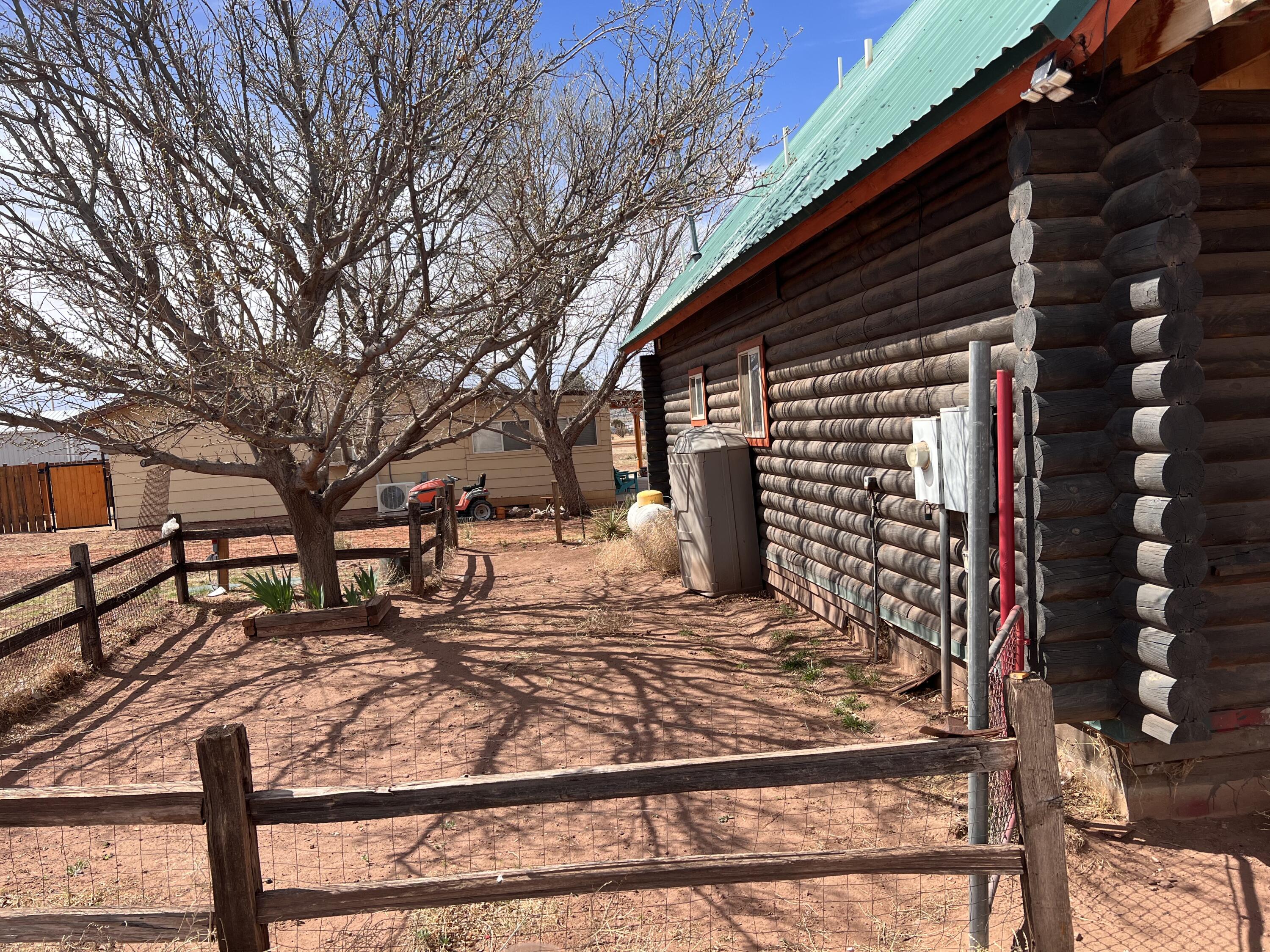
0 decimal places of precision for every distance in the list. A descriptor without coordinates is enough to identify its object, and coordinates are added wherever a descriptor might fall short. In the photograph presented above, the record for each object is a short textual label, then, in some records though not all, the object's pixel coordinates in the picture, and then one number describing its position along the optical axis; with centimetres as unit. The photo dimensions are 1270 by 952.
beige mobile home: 2139
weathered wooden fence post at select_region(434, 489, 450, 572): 1216
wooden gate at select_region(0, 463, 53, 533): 2259
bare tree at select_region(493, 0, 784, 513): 851
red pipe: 345
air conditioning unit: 1975
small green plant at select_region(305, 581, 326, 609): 925
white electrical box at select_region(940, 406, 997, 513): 377
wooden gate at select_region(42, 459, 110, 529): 2341
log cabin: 367
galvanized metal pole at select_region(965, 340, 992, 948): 314
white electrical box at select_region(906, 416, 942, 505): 416
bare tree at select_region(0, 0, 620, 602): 714
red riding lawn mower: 2042
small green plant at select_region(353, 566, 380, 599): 942
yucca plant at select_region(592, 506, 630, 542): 1496
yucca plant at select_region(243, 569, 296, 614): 905
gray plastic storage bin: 958
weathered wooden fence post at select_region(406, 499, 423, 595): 1028
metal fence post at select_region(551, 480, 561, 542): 1552
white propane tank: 1187
